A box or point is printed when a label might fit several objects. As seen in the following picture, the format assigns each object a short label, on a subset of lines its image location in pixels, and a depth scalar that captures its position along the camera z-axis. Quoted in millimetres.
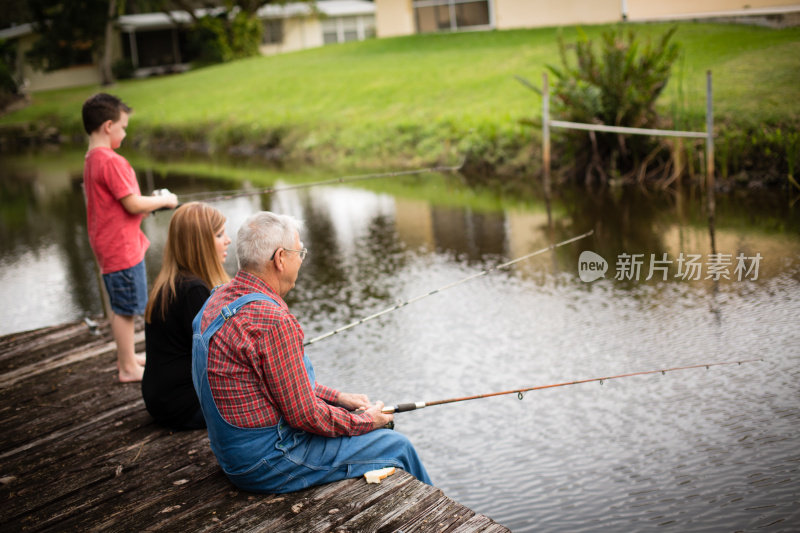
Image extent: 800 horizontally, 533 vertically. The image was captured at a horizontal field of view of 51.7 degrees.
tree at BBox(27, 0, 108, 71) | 34625
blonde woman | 4070
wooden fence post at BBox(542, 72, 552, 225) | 11432
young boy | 4793
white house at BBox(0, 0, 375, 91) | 40500
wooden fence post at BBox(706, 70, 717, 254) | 8626
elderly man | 3068
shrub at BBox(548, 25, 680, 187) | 11758
